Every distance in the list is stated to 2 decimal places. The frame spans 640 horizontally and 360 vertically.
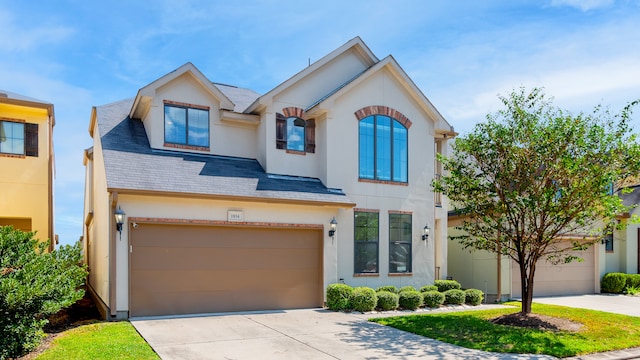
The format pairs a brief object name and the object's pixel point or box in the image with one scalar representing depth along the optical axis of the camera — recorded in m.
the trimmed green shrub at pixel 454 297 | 14.97
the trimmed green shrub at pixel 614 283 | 20.47
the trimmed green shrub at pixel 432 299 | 14.52
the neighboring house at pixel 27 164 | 15.66
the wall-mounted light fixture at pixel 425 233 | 16.33
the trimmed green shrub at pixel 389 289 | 14.77
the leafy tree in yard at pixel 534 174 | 10.92
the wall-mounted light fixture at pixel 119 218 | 11.53
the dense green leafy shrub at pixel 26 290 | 8.43
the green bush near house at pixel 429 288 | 15.55
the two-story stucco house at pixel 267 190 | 12.13
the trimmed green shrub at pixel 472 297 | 15.22
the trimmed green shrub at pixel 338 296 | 13.53
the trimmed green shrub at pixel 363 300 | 13.33
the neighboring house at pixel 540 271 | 17.83
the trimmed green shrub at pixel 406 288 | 15.08
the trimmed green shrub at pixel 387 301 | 13.71
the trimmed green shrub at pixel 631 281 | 20.71
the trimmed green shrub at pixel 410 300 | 14.02
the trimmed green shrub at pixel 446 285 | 16.22
